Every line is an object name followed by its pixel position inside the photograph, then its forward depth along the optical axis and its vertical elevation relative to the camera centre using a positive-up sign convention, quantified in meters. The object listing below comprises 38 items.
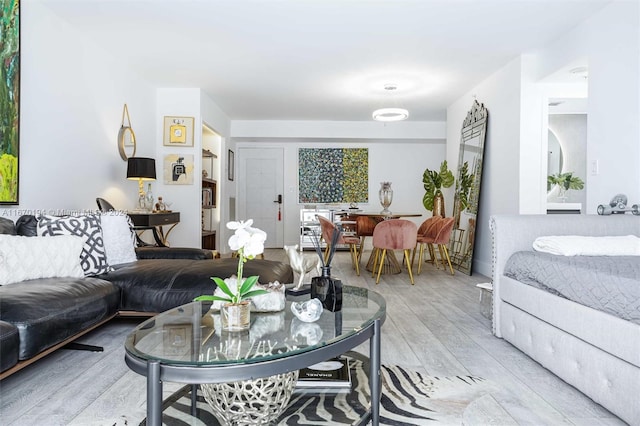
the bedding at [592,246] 2.16 -0.23
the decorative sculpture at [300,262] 1.81 -0.28
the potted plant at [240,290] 1.32 -0.30
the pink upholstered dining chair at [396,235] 4.45 -0.36
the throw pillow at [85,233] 2.53 -0.21
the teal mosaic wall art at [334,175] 8.23 +0.59
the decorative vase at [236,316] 1.31 -0.39
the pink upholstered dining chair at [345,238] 4.85 -0.47
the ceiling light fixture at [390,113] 5.19 +1.22
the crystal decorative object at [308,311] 1.42 -0.40
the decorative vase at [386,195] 5.15 +0.11
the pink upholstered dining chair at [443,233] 4.89 -0.37
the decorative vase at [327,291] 1.61 -0.37
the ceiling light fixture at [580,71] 3.82 +1.33
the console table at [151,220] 3.90 -0.20
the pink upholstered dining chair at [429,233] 5.06 -0.40
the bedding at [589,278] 1.56 -0.34
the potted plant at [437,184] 5.88 +0.31
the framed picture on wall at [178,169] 5.42 +0.45
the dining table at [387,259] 5.00 -0.76
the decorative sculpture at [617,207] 2.88 -0.01
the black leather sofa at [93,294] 1.67 -0.51
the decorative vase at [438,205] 5.84 -0.02
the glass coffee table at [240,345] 1.01 -0.43
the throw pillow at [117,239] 2.90 -0.29
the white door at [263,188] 8.27 +0.30
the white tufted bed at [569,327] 1.49 -0.58
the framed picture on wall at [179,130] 5.41 +0.98
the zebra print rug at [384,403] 1.46 -0.85
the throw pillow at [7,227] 2.33 -0.16
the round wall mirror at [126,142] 4.46 +0.68
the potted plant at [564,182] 5.54 +0.32
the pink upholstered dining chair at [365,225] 5.28 -0.30
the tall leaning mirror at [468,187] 5.02 +0.23
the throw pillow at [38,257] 2.12 -0.33
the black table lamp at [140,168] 4.25 +0.36
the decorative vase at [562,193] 5.57 +0.16
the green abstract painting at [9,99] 2.72 +0.71
